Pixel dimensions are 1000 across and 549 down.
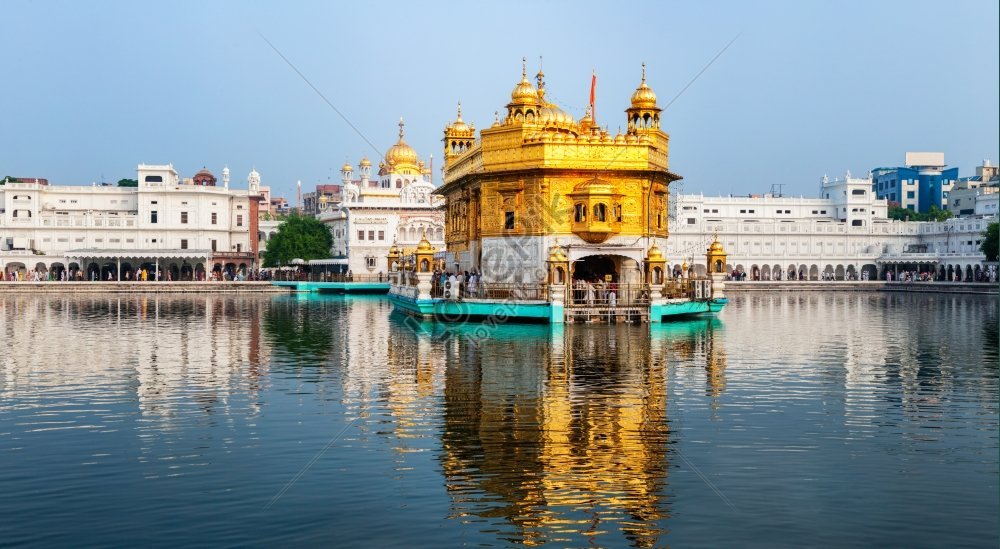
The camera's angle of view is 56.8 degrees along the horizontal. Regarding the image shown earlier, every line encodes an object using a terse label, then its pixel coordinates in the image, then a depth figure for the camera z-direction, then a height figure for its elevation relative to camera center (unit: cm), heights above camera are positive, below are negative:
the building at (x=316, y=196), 13488 +1186
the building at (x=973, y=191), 9801 +870
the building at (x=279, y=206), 13729 +1065
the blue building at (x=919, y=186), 11994 +1087
